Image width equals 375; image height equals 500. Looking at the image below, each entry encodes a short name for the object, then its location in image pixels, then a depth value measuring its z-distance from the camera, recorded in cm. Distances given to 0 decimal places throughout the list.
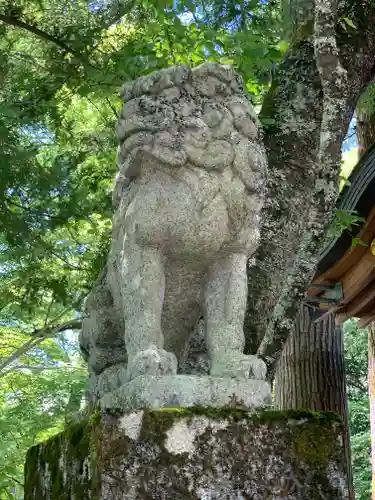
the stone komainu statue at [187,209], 249
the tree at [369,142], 841
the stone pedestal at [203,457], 209
